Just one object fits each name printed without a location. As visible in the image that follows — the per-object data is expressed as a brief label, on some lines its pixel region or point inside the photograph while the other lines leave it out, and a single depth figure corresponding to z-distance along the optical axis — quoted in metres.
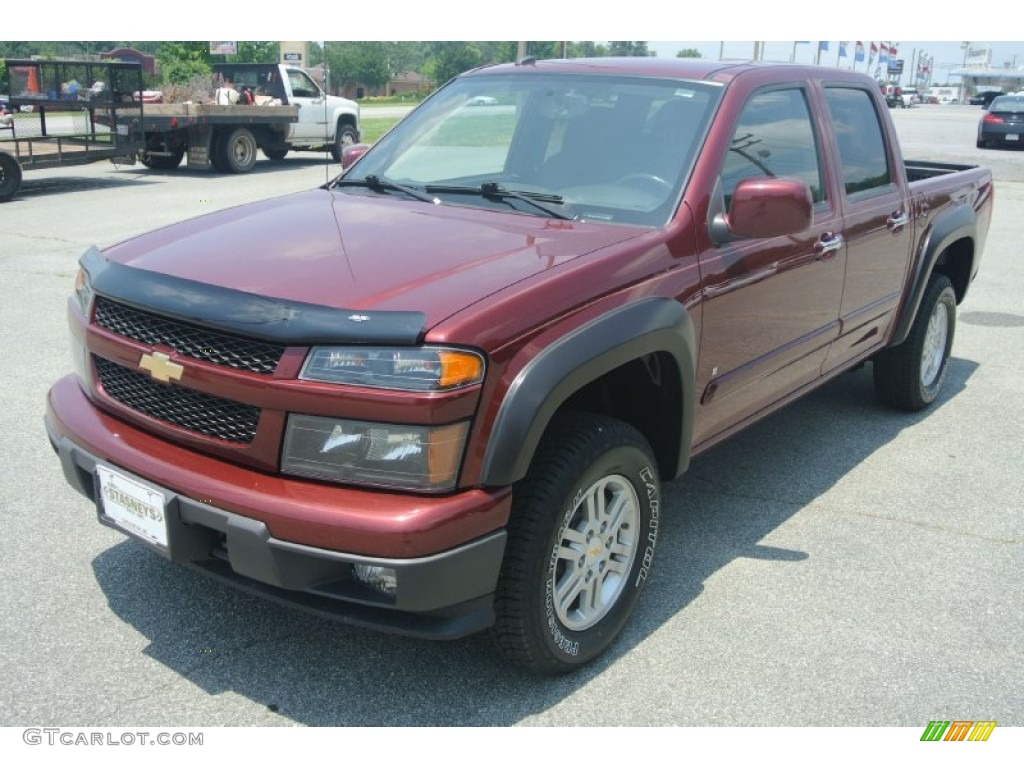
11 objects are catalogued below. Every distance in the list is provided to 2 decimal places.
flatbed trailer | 17.84
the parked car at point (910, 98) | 79.94
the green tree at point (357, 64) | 94.69
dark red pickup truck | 2.63
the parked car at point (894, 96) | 71.65
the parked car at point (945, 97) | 100.39
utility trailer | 14.79
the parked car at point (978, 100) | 74.63
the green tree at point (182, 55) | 44.38
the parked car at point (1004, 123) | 27.73
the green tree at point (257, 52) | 52.25
